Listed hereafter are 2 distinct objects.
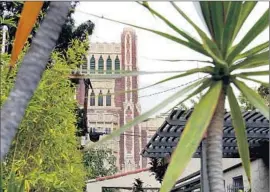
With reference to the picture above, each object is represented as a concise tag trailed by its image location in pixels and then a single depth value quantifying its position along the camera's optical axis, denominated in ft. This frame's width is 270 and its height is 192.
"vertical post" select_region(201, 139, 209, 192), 32.60
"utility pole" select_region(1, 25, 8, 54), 30.60
